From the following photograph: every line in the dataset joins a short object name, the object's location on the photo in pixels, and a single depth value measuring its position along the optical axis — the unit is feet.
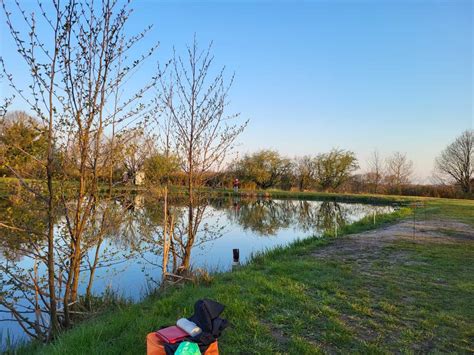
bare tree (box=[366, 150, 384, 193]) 123.75
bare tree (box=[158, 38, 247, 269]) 19.63
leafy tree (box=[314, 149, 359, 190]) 118.11
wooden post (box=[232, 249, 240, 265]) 23.88
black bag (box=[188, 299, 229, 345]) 7.76
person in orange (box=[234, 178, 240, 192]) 104.78
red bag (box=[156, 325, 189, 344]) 7.53
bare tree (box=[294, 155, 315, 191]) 122.83
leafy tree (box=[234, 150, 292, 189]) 118.01
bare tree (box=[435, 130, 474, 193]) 117.39
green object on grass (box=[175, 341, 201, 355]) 6.94
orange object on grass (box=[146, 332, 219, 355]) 7.50
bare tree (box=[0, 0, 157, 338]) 11.69
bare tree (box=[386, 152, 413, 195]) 131.07
